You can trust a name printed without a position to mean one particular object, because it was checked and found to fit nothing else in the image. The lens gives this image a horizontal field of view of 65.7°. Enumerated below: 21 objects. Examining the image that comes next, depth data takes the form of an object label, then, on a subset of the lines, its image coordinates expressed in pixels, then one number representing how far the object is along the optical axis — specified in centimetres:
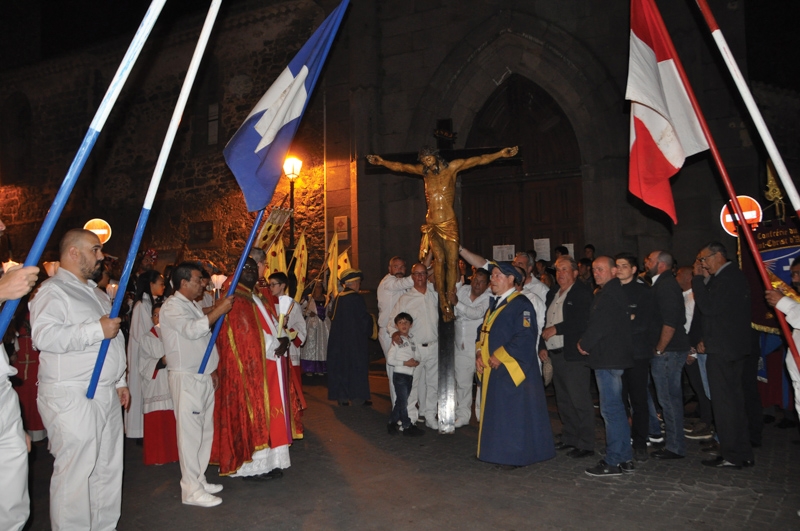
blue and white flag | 505
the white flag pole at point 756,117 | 397
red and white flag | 494
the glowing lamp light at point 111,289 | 783
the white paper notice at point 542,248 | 1310
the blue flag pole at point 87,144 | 301
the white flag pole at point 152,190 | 373
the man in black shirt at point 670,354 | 620
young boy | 738
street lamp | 1389
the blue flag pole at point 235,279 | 499
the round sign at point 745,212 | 1051
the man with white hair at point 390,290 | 830
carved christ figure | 751
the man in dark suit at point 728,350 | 567
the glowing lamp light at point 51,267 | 715
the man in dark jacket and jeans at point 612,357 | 565
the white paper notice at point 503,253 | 1341
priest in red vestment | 548
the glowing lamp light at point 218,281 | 896
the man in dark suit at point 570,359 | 636
